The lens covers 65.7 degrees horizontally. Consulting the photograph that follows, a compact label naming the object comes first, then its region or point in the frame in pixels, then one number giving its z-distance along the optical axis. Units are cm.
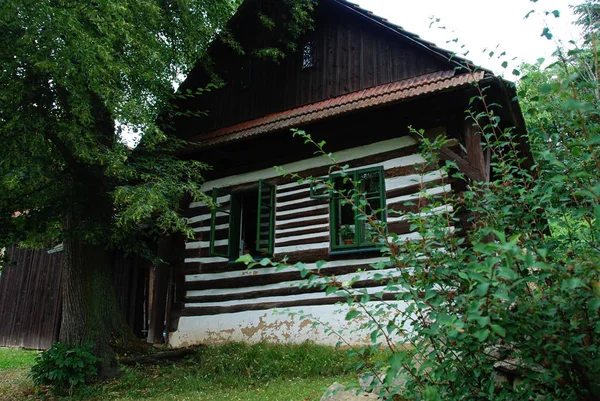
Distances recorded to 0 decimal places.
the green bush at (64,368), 659
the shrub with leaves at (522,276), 171
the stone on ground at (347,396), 391
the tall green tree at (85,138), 596
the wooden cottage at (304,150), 719
